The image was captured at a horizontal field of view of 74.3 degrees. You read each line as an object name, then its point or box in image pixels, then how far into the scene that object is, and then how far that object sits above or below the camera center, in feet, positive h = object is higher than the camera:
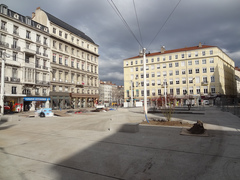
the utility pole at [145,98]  48.71 -0.31
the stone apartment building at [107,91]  389.11 +19.76
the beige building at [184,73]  171.53 +28.60
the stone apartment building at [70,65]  135.03 +33.18
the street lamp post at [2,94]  54.91 +2.09
